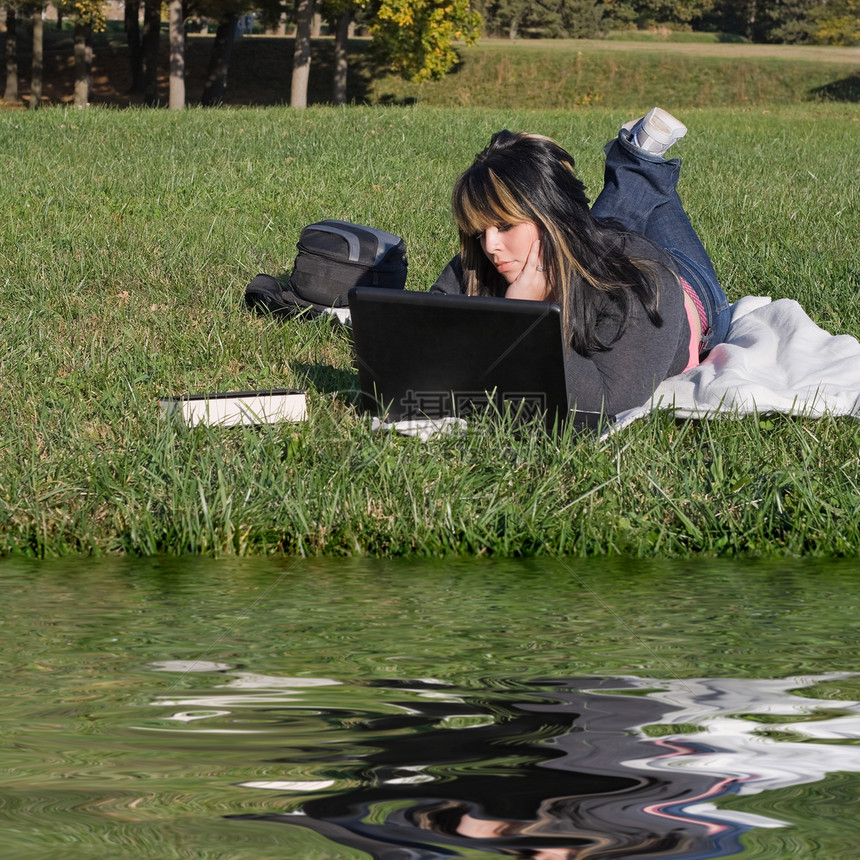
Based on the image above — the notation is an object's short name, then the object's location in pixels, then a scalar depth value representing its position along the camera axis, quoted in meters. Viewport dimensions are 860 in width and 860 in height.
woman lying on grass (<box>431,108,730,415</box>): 8.01
